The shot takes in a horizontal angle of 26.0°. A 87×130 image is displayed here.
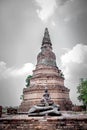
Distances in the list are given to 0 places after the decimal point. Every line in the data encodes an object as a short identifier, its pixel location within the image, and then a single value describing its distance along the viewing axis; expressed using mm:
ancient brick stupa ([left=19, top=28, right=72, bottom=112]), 26922
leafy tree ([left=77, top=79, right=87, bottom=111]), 31553
